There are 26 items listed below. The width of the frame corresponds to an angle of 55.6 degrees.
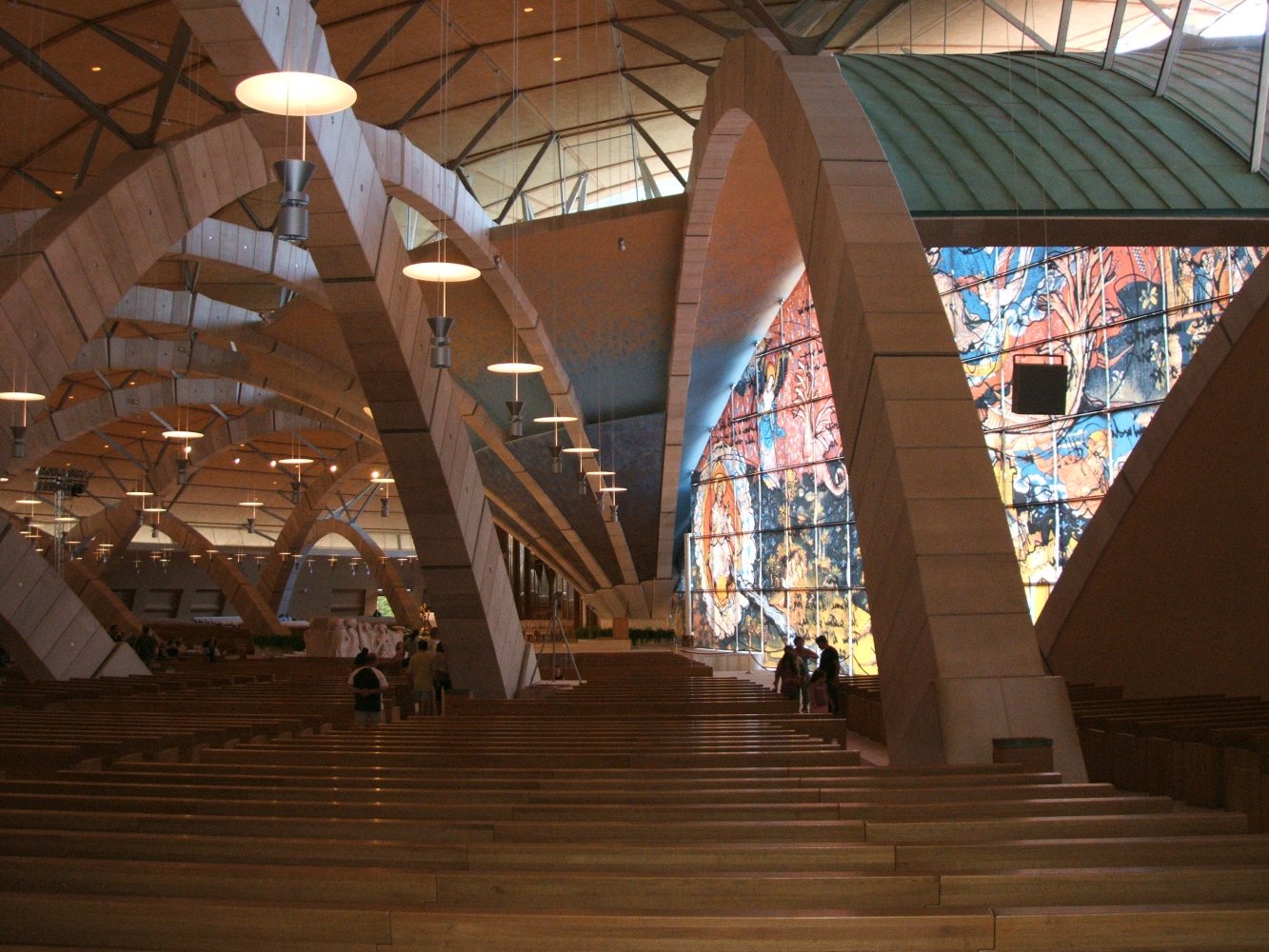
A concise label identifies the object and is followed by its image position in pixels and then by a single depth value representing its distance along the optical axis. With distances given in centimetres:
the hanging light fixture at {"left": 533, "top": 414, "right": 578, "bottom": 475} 2217
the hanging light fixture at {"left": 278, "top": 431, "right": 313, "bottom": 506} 3002
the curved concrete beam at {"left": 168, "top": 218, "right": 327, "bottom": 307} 2130
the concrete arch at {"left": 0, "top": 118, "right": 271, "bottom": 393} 1328
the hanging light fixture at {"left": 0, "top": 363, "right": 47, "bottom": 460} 1997
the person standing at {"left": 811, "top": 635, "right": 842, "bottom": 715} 1672
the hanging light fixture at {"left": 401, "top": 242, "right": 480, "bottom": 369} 1227
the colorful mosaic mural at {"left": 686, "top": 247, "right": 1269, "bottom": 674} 2084
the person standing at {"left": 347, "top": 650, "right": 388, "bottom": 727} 1203
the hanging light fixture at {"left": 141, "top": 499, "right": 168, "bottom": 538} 4162
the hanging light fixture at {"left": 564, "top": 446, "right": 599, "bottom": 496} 2483
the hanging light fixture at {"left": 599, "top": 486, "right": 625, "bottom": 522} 3350
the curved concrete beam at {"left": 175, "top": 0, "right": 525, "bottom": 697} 983
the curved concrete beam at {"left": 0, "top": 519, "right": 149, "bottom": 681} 1777
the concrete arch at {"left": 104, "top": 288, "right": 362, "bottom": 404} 2603
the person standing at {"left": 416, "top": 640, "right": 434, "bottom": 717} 1495
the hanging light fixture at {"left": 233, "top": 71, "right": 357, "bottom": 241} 794
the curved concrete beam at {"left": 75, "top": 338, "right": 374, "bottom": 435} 2931
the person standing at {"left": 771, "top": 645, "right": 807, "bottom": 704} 1773
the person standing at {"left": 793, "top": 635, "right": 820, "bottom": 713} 1756
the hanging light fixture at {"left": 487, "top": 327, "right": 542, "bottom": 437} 1692
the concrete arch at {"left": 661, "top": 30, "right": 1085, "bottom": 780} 898
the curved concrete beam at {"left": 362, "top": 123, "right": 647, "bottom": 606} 1794
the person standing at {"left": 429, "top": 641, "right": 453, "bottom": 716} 1649
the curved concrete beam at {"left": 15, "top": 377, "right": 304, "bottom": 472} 3253
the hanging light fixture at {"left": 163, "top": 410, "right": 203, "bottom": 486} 3756
